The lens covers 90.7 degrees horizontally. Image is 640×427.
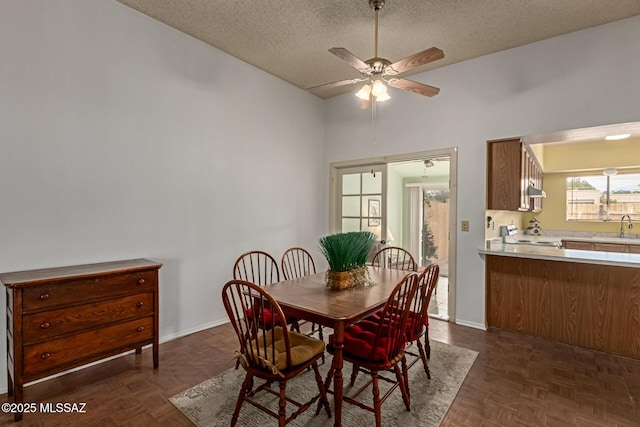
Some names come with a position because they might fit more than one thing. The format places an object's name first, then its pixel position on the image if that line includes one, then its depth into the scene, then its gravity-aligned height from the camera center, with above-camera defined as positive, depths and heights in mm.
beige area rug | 1921 -1285
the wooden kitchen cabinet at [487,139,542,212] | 3328 +381
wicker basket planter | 2244 -498
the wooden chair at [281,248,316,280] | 4207 -746
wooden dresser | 1939 -740
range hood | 3895 +221
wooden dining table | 1705 -580
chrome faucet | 4860 -228
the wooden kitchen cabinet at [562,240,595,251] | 4699 -535
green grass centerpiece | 2207 -328
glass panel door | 4496 +139
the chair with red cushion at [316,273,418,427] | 1765 -816
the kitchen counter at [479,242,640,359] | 2803 -834
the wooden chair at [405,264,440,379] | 2117 -678
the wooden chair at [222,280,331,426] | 1635 -817
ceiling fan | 2148 +1034
